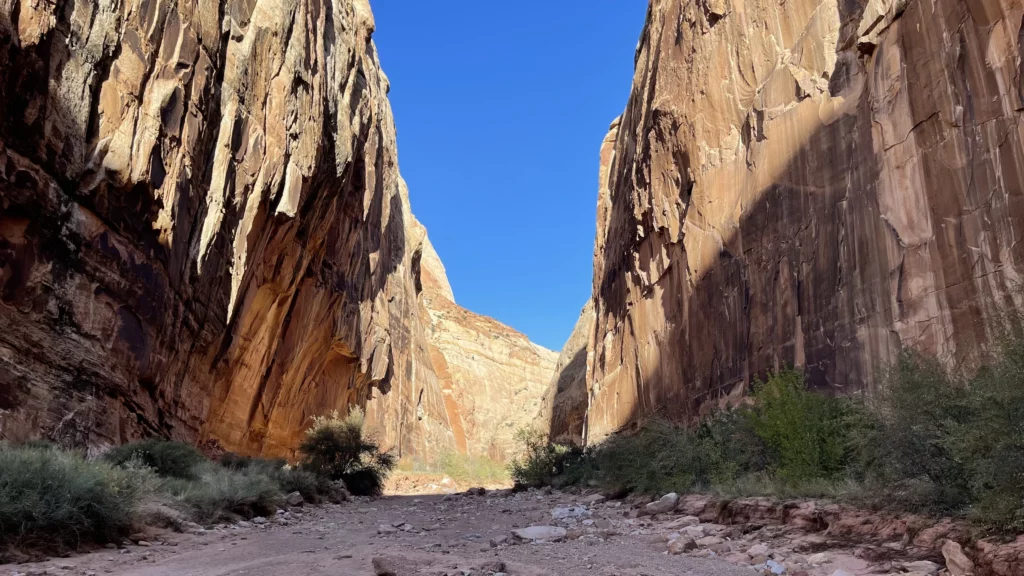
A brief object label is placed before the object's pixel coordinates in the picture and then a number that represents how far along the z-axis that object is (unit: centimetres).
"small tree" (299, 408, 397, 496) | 2209
